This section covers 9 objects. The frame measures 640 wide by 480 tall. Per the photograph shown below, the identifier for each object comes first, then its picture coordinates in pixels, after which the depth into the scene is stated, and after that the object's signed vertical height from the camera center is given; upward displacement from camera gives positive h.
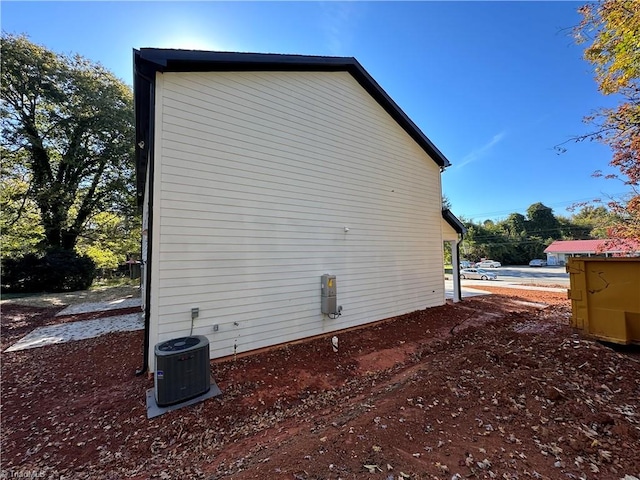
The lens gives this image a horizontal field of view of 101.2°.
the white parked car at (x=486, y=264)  40.93 -2.24
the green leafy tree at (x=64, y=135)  13.75 +6.98
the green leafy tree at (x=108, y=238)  17.42 +1.30
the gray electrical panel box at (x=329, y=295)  6.34 -1.04
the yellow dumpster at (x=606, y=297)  3.96 -0.78
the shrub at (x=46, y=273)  13.42 -0.78
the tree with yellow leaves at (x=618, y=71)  4.89 +3.74
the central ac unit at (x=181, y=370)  3.54 -1.61
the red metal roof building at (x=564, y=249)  39.47 -0.06
